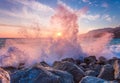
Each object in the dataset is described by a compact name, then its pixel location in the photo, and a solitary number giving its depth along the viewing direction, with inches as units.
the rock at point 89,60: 199.4
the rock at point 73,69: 91.3
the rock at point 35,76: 67.2
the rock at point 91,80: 68.5
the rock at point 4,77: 23.2
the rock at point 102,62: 177.5
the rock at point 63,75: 71.1
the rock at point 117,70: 83.8
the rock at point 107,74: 92.4
